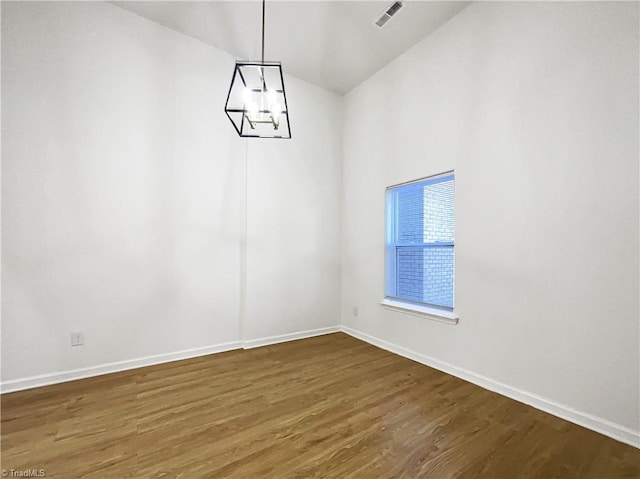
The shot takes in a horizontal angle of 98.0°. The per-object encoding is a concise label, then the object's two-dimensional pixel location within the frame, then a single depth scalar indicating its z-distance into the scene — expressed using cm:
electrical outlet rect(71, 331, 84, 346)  255
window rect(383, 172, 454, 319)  293
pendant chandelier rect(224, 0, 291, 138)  339
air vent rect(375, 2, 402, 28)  272
